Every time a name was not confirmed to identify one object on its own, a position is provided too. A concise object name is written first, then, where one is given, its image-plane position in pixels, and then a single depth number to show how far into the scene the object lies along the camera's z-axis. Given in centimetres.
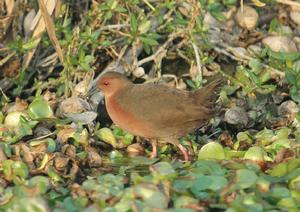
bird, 1188
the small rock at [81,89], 1369
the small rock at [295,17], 1670
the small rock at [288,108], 1352
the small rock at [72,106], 1306
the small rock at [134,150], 1232
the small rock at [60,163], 1112
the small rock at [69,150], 1166
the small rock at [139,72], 1447
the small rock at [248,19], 1614
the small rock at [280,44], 1548
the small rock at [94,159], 1171
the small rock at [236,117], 1323
